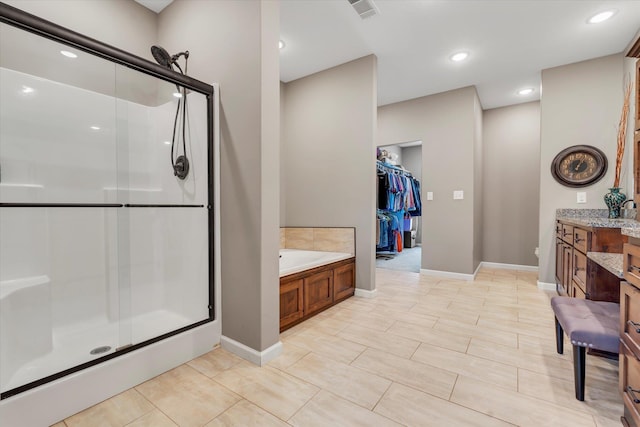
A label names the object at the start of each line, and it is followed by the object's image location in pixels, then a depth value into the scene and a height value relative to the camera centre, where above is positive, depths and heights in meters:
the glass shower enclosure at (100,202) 1.80 +0.06
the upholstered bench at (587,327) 1.35 -0.61
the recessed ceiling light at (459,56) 3.23 +1.75
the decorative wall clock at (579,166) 3.24 +0.48
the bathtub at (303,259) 2.50 -0.54
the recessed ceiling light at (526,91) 4.12 +1.72
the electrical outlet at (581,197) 3.33 +0.11
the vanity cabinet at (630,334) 1.12 -0.54
